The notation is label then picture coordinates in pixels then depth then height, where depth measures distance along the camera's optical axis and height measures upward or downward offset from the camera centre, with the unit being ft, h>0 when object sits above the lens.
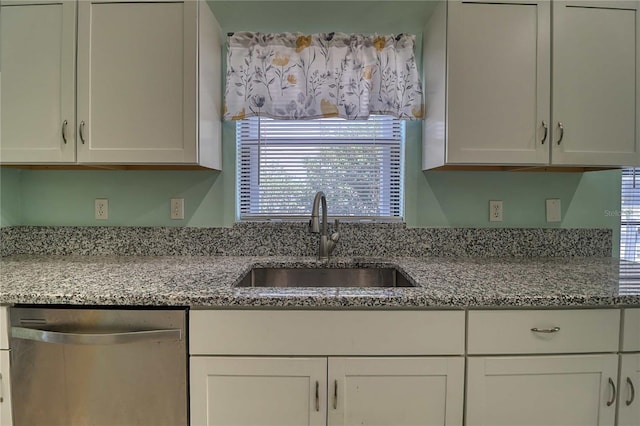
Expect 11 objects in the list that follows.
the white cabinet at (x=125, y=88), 4.77 +1.62
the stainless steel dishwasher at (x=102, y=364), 3.66 -1.71
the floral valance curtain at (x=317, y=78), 5.49 +2.06
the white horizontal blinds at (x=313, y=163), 6.01 +0.78
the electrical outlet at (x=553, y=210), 5.91 +0.00
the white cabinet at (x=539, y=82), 4.81 +1.79
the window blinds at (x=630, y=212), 6.06 -0.01
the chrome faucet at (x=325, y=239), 5.44 -0.52
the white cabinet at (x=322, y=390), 3.70 -1.97
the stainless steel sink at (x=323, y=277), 5.45 -1.10
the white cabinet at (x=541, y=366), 3.72 -1.70
